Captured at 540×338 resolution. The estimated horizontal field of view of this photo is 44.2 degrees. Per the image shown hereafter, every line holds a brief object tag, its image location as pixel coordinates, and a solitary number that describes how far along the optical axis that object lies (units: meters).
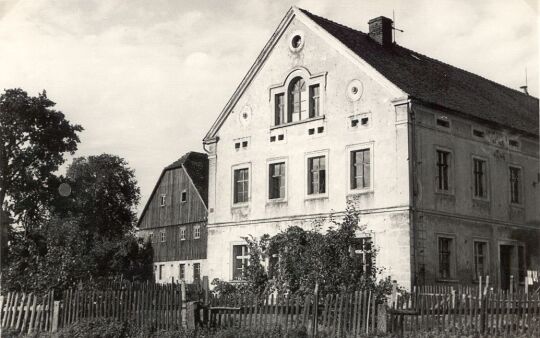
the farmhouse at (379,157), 23.58
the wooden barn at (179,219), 46.50
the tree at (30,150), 37.53
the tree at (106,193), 57.22
